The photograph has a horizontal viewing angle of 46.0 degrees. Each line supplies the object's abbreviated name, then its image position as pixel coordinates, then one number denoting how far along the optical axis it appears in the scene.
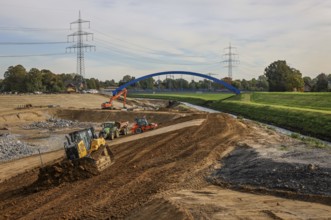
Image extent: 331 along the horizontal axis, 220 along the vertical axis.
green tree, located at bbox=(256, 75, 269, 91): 156.90
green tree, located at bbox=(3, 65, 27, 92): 115.19
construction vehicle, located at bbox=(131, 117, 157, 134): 38.62
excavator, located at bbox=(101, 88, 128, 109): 66.38
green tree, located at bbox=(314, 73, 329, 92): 87.00
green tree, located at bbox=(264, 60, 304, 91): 103.19
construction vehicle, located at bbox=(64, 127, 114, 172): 19.64
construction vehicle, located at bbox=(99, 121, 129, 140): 35.47
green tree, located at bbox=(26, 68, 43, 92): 115.81
